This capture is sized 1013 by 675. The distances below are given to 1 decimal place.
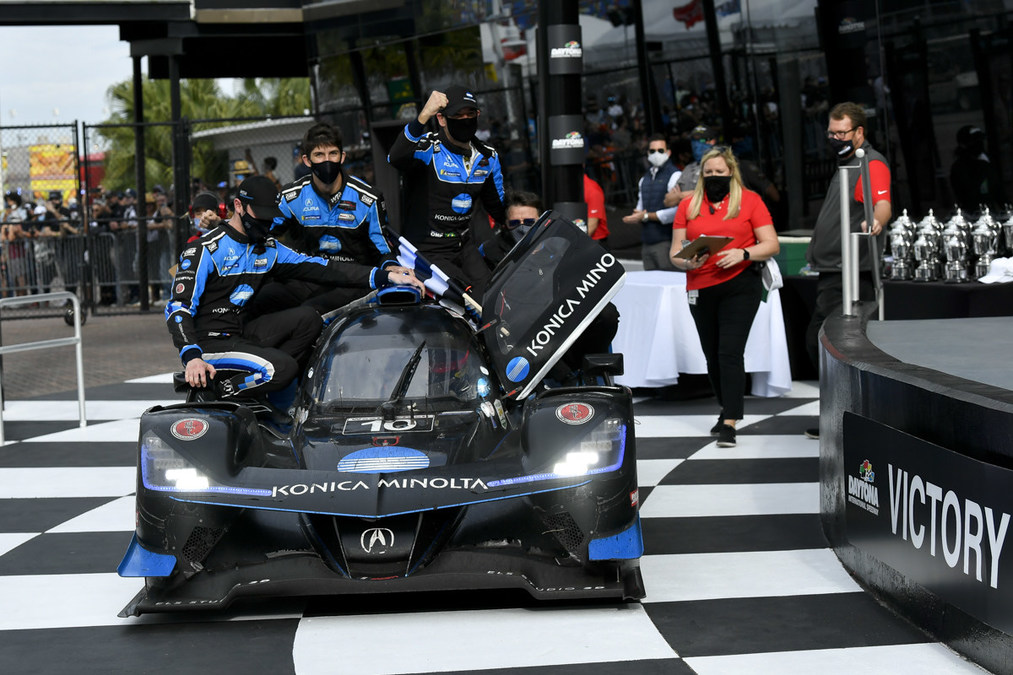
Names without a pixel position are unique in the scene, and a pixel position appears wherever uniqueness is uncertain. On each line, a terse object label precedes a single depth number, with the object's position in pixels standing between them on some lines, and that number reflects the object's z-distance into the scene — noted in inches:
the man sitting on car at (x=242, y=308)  262.4
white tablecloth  396.8
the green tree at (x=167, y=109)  1563.7
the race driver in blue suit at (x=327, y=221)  298.8
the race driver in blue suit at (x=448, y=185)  310.5
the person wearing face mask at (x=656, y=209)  485.1
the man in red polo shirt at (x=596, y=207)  495.2
